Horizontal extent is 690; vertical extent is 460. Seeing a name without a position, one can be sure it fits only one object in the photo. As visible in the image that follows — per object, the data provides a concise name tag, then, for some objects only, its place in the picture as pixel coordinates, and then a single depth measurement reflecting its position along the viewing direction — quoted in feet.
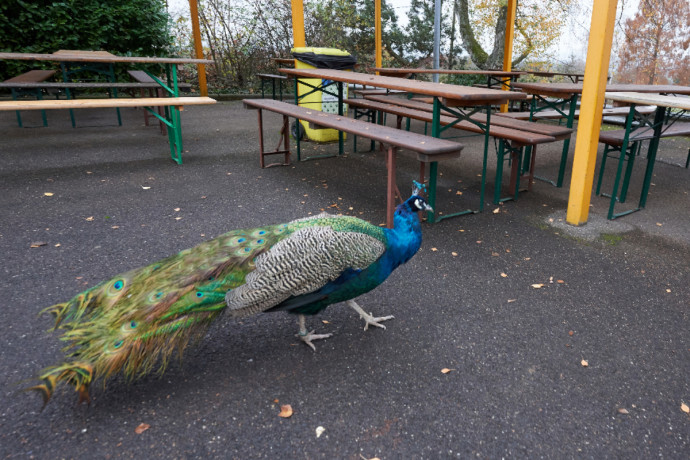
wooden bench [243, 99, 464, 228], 13.10
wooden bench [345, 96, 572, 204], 16.03
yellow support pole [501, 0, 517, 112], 32.12
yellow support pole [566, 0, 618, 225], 13.03
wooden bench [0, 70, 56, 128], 28.16
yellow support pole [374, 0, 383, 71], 35.13
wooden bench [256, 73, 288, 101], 35.85
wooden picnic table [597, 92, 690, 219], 13.53
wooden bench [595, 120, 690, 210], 15.17
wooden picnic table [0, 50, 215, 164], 19.11
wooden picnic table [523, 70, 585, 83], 32.78
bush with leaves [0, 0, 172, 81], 32.68
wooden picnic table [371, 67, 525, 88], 27.94
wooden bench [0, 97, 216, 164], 18.73
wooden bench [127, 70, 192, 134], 29.00
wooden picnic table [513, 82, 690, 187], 17.90
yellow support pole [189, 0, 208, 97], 38.73
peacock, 6.73
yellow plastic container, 25.21
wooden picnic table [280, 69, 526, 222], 13.91
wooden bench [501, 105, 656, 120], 22.88
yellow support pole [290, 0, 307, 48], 25.05
